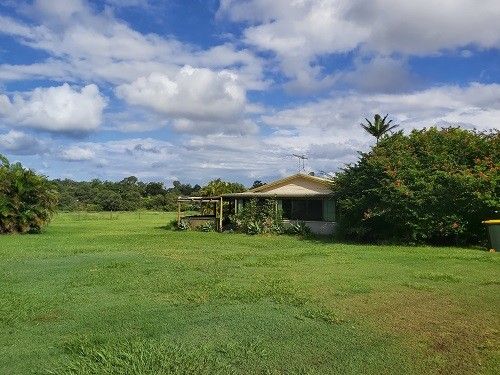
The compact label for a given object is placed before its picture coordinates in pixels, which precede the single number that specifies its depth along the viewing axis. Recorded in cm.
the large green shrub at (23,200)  2292
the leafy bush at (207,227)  2611
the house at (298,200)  2306
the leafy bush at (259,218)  2347
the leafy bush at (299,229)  2284
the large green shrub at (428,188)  1659
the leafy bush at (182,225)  2659
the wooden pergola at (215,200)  2561
